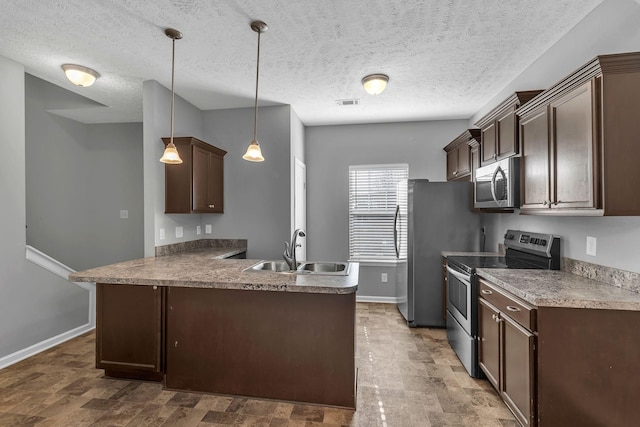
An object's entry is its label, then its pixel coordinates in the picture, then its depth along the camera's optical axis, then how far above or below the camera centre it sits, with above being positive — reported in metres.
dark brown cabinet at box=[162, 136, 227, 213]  3.36 +0.39
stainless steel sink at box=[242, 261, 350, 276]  2.65 -0.45
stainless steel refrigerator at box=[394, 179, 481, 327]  3.63 -0.24
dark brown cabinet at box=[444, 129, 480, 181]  3.52 +0.76
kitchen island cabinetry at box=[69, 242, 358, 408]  2.10 -0.82
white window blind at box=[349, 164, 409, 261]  4.74 +0.11
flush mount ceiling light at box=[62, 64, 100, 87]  2.93 +1.34
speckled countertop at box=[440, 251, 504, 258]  3.37 -0.43
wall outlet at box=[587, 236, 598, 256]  2.09 -0.20
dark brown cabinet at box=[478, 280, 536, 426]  1.76 -0.86
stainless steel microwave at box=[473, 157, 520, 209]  2.50 +0.26
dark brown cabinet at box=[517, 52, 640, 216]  1.63 +0.43
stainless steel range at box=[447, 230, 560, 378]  2.54 -0.51
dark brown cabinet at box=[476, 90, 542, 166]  2.52 +0.77
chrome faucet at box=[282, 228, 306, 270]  2.54 -0.34
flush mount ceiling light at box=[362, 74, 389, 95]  3.11 +1.33
